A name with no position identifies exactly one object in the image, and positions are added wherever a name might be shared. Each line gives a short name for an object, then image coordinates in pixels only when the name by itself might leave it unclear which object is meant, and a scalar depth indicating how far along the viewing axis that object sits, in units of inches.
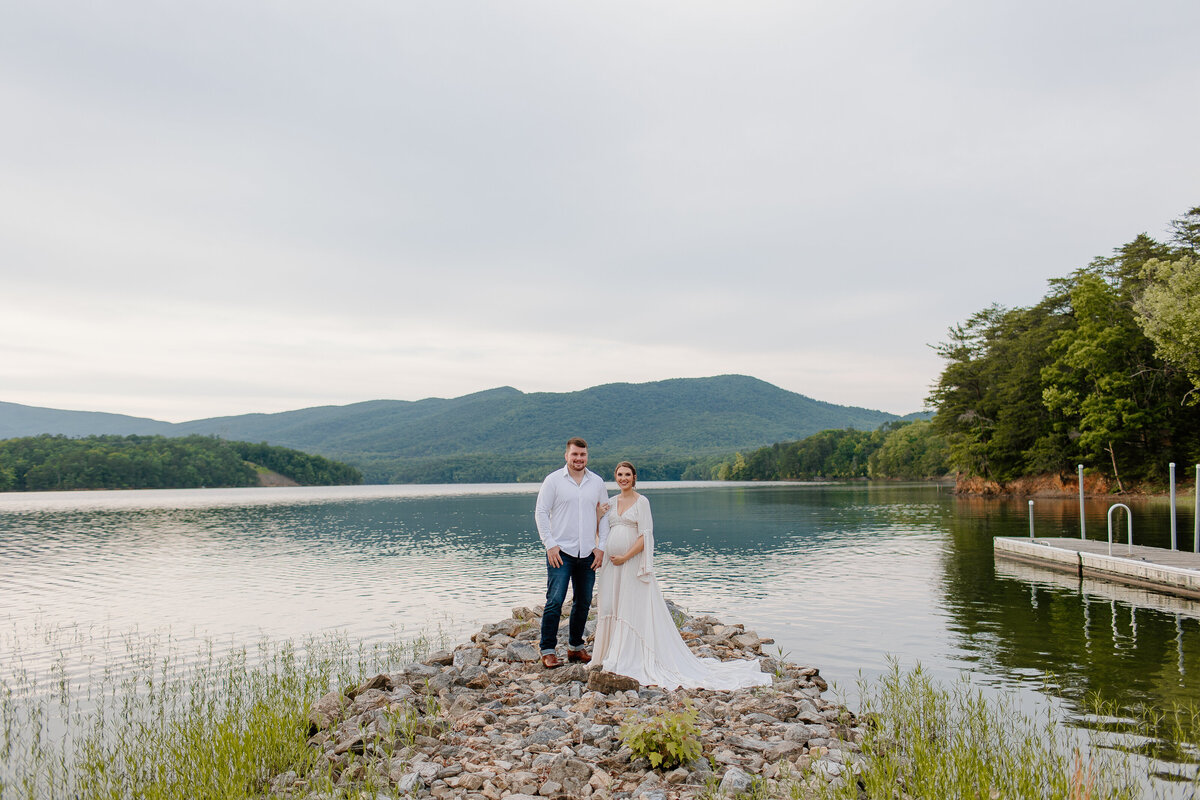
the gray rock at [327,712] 345.4
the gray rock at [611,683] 371.9
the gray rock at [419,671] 413.4
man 394.9
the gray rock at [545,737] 306.3
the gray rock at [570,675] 396.8
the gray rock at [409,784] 263.1
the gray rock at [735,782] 254.2
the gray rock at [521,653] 448.8
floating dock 733.9
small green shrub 274.8
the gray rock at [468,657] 439.1
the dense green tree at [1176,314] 1690.5
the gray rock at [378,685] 397.7
